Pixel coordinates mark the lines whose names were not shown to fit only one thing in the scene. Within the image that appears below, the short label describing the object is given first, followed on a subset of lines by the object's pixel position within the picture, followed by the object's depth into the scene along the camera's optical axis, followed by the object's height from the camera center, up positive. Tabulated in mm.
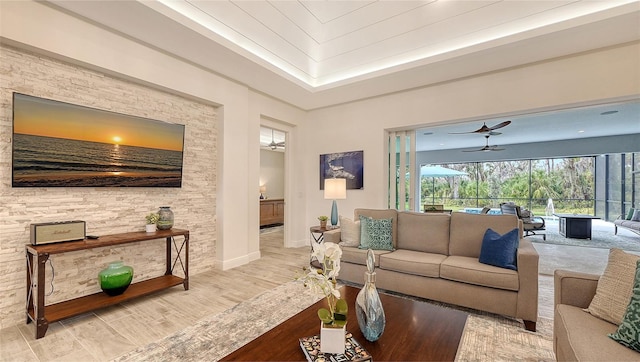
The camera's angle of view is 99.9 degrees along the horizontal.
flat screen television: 2461 +350
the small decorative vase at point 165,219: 3295 -472
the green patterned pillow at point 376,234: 3441 -672
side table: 4036 -744
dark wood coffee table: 1362 -882
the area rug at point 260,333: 2023 -1308
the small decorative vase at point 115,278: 2711 -1006
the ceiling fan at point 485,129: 5057 +1056
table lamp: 4277 -107
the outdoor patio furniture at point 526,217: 6355 -805
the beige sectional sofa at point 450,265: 2463 -861
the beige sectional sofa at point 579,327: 1287 -796
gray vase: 1475 -710
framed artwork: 5195 +307
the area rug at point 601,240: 5846 -1306
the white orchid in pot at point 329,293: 1320 -563
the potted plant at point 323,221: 4403 -640
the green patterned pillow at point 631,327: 1303 -704
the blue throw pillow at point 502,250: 2635 -665
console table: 2252 -1111
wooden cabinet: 8141 -941
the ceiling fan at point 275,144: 8082 +1152
